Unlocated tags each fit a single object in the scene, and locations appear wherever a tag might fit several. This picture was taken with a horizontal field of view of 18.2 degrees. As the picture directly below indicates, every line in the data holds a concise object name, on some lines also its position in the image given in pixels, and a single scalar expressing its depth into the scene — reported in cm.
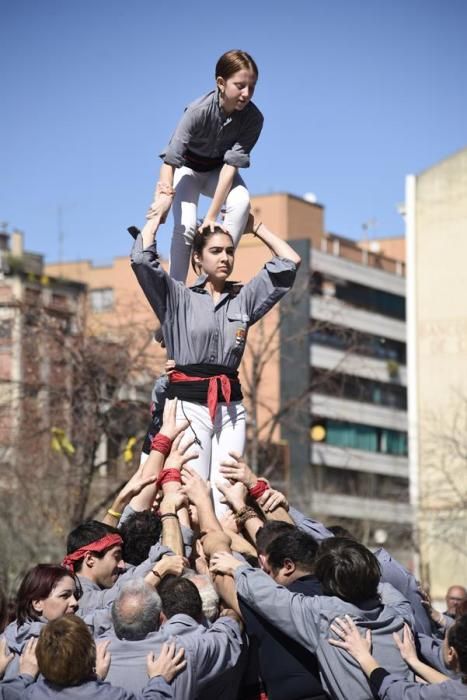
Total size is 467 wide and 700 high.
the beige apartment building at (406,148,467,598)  6016
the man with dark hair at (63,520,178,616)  923
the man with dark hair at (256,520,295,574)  888
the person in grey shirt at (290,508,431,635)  941
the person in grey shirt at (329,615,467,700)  736
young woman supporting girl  1034
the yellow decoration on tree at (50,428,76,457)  3035
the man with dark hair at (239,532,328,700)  817
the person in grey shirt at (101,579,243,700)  780
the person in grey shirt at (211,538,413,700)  792
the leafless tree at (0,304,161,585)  3002
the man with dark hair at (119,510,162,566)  955
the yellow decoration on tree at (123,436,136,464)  2918
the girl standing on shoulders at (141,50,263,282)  1020
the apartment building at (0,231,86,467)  3172
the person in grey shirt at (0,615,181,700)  730
